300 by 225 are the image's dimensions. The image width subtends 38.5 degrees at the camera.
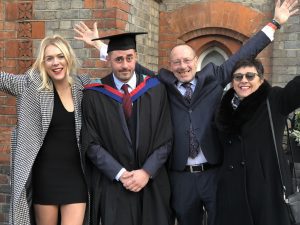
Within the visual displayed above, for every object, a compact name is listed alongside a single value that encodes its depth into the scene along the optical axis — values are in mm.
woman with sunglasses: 3051
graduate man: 3340
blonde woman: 3287
